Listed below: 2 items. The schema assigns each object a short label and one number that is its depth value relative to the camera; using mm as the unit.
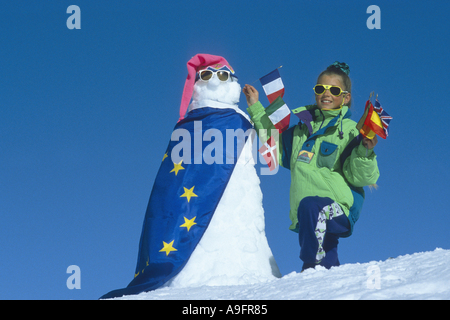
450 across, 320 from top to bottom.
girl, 4535
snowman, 4758
